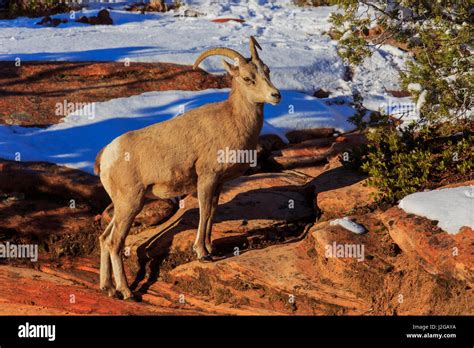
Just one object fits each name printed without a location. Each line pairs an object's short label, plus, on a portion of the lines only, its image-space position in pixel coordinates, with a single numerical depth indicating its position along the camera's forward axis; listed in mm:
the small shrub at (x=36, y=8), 26792
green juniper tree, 12242
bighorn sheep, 11297
